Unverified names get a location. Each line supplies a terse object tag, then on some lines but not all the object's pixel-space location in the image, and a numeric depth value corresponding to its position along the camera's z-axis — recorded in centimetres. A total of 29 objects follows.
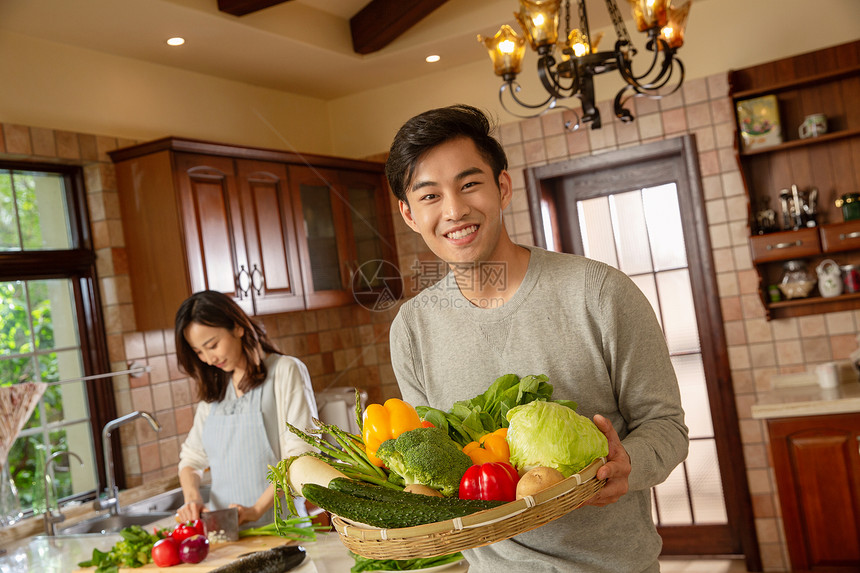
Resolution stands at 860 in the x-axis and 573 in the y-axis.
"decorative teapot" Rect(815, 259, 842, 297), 344
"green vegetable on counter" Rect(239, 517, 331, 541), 203
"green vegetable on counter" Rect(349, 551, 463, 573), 175
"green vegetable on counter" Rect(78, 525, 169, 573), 208
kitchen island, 197
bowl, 349
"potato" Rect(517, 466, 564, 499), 98
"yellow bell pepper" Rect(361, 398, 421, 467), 118
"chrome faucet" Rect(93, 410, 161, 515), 289
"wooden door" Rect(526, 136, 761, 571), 380
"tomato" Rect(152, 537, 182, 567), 202
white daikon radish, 116
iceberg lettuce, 104
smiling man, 120
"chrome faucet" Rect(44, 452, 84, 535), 271
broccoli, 106
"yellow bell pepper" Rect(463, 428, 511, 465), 111
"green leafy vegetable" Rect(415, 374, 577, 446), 117
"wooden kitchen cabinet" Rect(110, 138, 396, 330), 317
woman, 250
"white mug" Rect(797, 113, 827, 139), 343
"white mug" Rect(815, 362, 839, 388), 337
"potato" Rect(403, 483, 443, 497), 106
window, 296
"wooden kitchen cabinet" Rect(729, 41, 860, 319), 342
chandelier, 212
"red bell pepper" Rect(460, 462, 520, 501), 100
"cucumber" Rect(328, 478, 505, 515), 98
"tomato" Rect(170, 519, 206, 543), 205
